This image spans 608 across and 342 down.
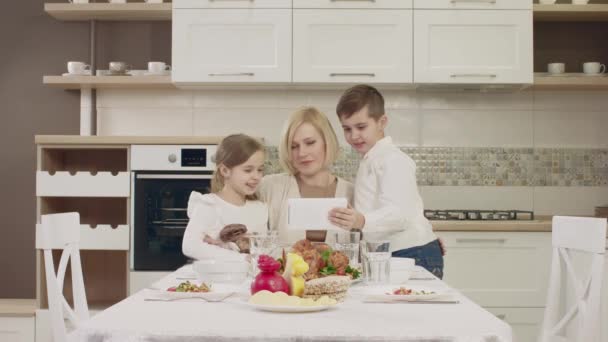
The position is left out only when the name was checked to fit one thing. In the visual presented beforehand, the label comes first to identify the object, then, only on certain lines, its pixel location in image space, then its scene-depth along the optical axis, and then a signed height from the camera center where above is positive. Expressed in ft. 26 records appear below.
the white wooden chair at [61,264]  6.37 -0.86
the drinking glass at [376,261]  6.56 -0.75
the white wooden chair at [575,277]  6.61 -0.88
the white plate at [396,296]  5.87 -0.93
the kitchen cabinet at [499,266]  12.53 -1.50
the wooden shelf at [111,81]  13.82 +1.46
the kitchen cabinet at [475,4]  13.41 +2.71
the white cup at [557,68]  13.85 +1.73
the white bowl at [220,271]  6.66 -0.85
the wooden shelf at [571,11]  13.64 +2.66
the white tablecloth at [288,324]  4.75 -0.96
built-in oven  12.74 -0.45
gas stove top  13.23 -0.75
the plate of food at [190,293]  5.86 -0.91
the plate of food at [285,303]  5.32 -0.90
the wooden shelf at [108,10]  13.84 +2.69
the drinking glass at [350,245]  6.89 -0.65
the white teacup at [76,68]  14.11 +1.71
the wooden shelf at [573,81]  13.53 +1.47
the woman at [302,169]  8.87 -0.01
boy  8.36 -0.19
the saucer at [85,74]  14.16 +1.63
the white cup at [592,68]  13.78 +1.72
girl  8.38 -0.34
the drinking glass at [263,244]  6.76 -0.63
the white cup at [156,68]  13.98 +1.70
